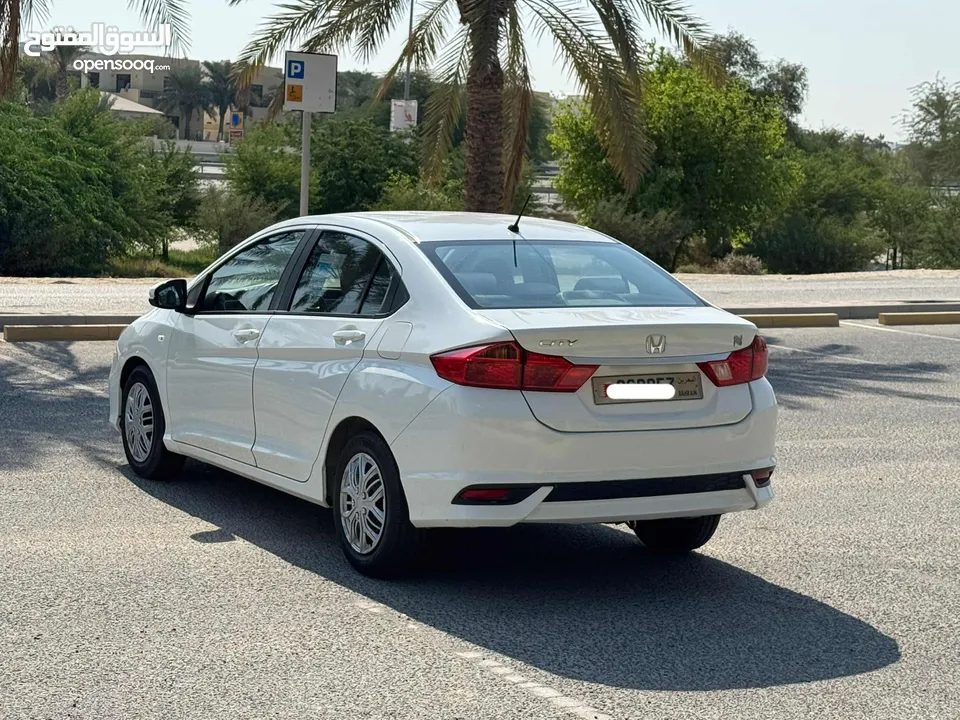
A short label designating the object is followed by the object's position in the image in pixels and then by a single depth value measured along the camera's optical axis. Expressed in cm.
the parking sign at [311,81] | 1762
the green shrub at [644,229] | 4016
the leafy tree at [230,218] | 4272
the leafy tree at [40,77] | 10425
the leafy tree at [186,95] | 14450
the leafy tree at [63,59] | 7825
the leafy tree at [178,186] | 4228
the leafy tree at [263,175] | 4628
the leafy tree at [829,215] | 5069
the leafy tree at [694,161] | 4303
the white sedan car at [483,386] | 598
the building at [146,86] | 14500
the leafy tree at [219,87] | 14676
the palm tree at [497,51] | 1939
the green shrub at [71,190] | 3095
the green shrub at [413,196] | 4234
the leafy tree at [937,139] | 6111
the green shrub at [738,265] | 4184
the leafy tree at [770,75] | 7844
